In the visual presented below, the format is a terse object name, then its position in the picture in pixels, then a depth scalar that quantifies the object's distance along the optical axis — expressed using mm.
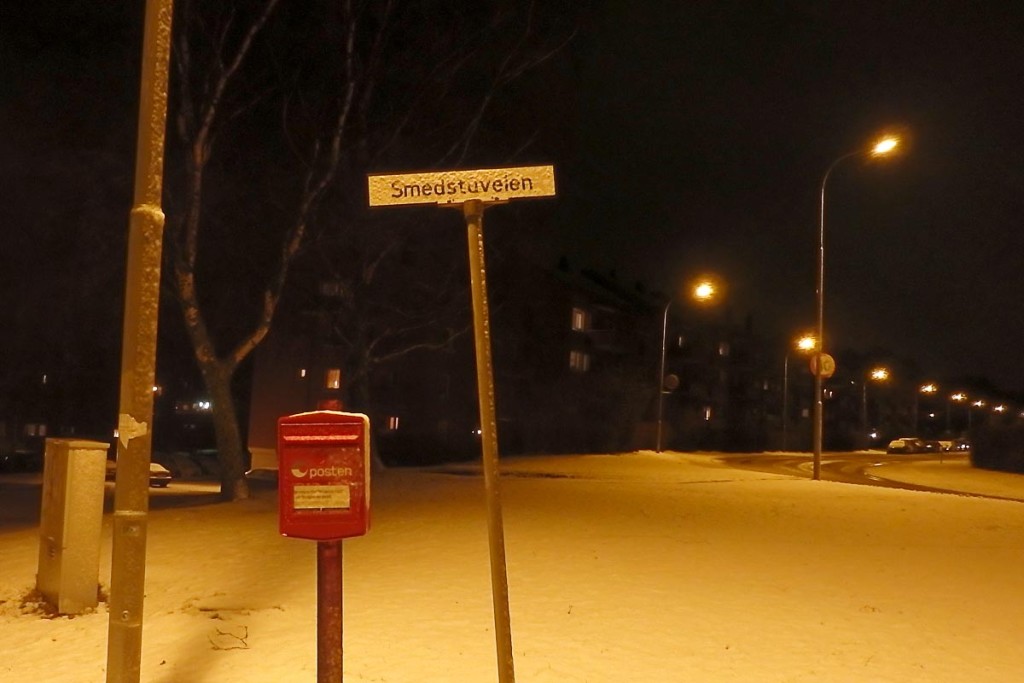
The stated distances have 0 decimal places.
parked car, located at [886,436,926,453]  67938
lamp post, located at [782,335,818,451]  39000
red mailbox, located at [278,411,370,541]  4988
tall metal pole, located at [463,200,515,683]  4812
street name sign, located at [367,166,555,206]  5246
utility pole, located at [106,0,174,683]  5109
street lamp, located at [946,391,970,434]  93138
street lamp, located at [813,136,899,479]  25531
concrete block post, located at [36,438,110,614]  7957
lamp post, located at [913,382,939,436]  87956
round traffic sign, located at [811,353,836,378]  25453
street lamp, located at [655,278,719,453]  39031
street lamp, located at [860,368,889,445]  63466
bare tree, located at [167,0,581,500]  17219
